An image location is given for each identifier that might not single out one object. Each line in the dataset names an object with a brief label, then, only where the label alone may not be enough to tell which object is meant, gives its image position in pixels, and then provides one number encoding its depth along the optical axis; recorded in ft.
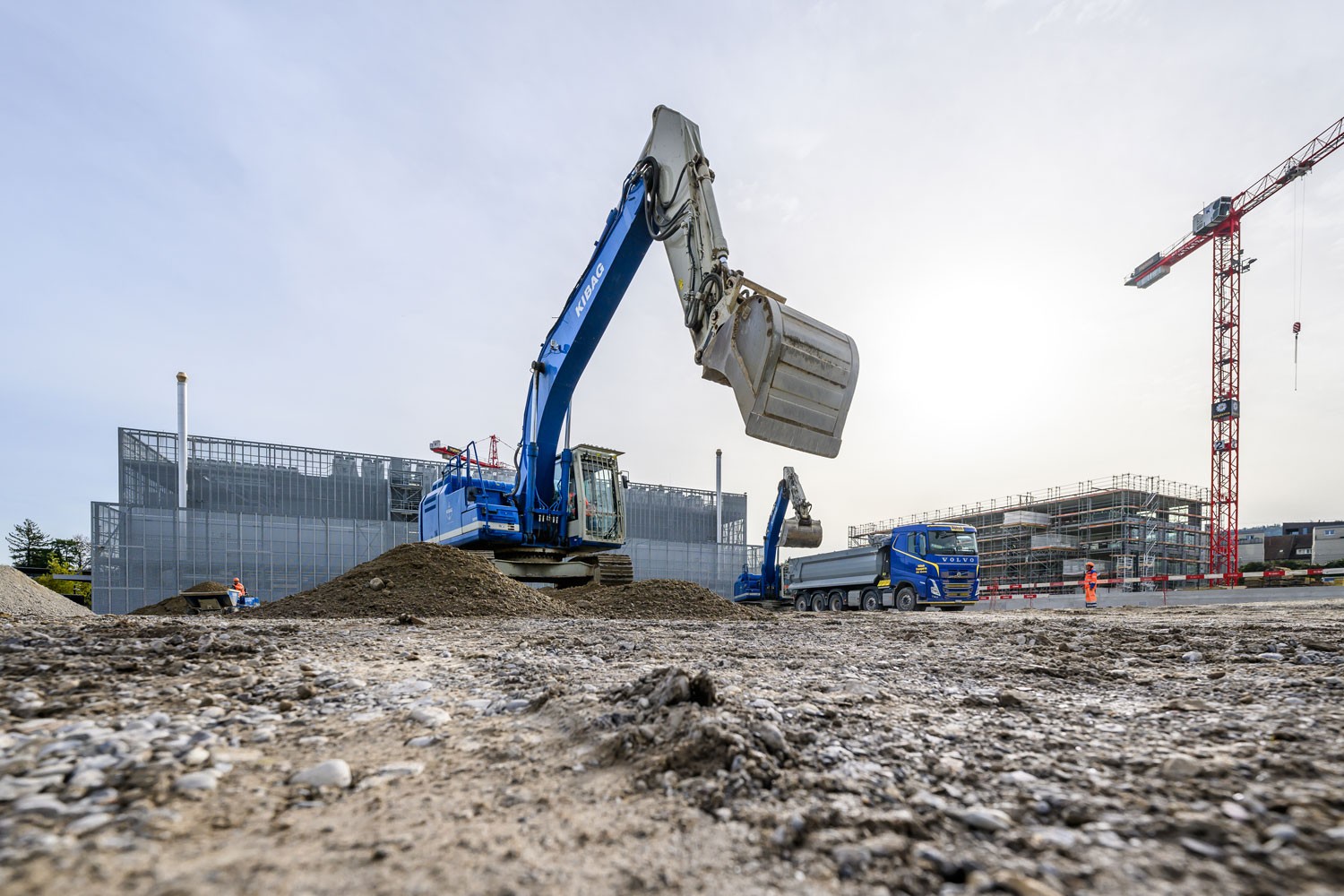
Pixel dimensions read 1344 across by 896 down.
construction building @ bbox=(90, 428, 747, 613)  74.43
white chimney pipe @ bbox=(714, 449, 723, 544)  109.48
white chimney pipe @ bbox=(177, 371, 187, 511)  70.59
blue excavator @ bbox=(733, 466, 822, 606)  59.57
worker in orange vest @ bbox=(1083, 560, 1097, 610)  56.13
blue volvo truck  52.37
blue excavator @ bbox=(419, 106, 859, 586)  20.66
